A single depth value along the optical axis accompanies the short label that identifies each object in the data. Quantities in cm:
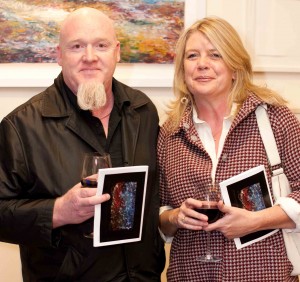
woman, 231
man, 215
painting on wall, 301
